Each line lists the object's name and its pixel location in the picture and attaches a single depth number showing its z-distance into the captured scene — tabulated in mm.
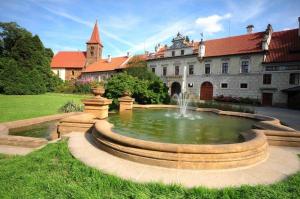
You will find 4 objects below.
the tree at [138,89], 15656
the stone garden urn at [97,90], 9609
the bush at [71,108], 13352
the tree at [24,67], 34875
